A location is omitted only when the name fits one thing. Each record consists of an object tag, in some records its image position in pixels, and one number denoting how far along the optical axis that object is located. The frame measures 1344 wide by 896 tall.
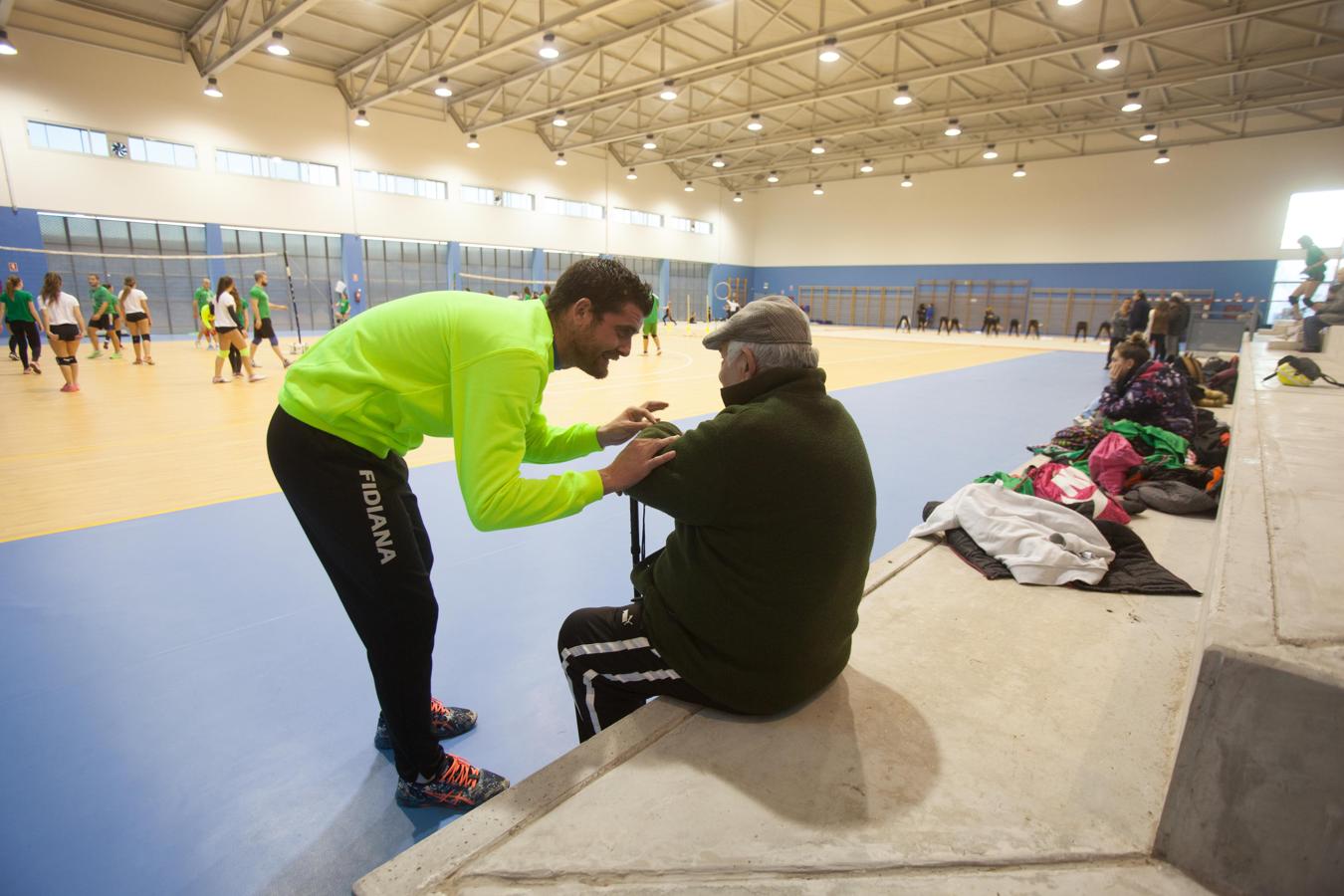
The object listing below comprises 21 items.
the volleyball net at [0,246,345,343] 19.41
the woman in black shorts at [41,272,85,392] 9.62
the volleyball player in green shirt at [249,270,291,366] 11.62
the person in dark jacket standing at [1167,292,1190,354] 13.47
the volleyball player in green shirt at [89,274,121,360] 14.43
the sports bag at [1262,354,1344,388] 5.93
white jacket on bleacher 3.12
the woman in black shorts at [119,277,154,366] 13.25
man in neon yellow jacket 1.72
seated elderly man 1.64
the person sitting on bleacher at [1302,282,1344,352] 9.48
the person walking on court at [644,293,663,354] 16.00
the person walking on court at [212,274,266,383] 10.05
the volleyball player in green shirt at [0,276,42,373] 10.85
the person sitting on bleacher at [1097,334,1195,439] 5.72
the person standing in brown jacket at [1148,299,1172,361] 13.38
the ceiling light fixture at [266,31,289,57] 15.11
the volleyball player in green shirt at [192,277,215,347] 14.92
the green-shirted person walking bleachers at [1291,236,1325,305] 11.88
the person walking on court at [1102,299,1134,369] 15.24
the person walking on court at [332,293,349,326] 21.28
